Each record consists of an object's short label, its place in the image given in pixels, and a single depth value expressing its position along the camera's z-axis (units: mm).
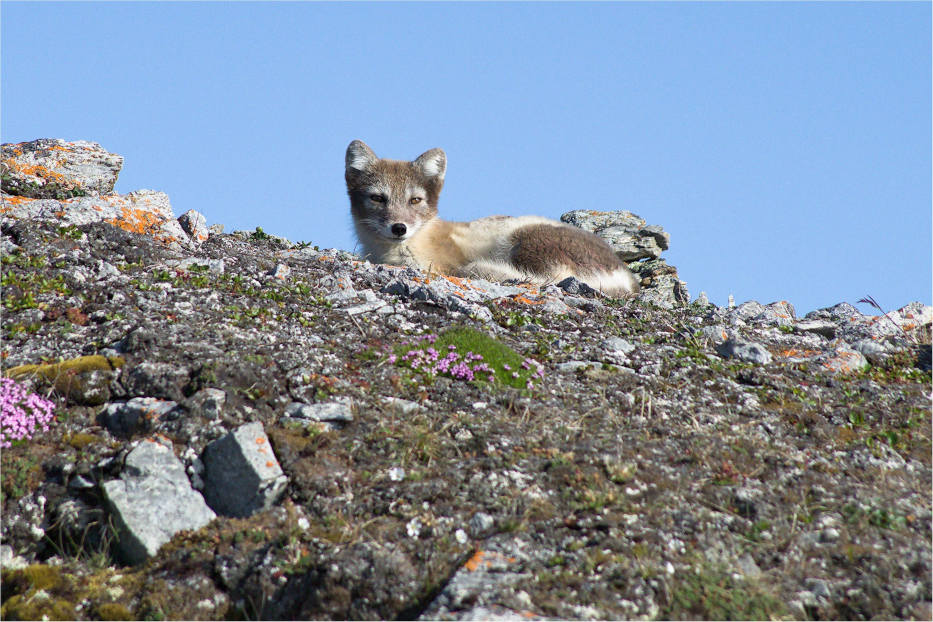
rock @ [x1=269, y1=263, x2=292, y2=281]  19094
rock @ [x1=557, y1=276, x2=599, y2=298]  22678
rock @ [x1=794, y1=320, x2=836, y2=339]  20312
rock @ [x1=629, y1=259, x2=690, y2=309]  34375
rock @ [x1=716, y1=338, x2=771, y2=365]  16656
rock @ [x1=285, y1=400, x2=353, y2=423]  12078
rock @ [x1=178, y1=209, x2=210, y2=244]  22375
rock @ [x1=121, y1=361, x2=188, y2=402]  12531
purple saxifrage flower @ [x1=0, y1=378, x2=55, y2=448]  11656
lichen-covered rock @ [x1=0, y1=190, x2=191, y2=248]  20078
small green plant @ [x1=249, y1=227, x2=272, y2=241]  25125
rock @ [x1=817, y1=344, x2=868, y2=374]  16734
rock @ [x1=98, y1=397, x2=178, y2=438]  11914
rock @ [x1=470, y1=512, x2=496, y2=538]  9867
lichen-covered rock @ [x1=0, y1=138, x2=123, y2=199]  23222
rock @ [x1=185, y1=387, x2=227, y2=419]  11992
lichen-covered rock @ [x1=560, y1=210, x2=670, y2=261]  37344
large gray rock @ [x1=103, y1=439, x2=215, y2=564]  10125
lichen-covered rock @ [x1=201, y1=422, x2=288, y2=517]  10641
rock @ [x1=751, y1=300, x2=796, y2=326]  21231
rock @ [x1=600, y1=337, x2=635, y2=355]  16656
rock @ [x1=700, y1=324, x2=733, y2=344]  17984
